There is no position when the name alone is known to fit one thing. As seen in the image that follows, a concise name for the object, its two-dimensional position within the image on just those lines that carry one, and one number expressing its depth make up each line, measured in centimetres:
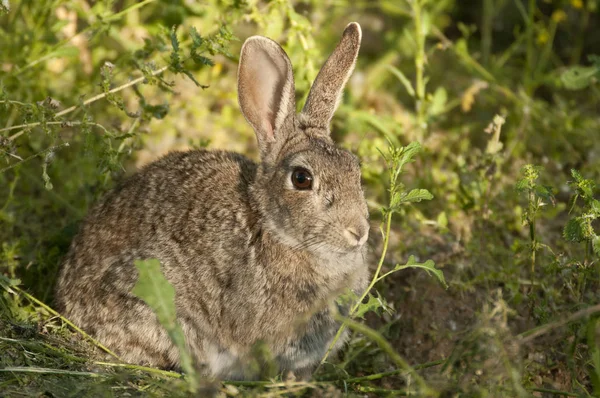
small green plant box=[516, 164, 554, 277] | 802
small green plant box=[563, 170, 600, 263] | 773
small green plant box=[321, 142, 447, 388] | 756
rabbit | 816
